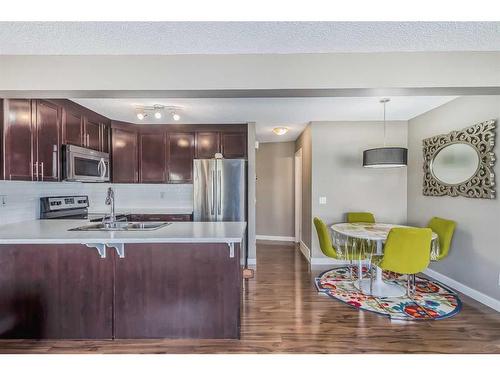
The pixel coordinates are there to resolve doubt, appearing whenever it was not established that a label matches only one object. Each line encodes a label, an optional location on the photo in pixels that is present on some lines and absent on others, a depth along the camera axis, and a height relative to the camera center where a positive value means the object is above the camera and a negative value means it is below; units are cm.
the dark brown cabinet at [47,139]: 291 +49
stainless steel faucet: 272 -17
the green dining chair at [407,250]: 279 -67
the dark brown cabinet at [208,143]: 459 +66
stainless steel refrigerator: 421 -8
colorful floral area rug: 276 -127
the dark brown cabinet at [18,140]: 255 +42
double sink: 258 -42
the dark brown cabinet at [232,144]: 458 +65
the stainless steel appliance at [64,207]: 336 -30
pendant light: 328 +32
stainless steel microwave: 326 +25
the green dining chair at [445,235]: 328 -61
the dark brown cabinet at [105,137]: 417 +72
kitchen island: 228 -86
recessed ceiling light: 510 +99
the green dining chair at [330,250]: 334 -81
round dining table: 315 -79
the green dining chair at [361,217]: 428 -51
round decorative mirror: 321 +25
